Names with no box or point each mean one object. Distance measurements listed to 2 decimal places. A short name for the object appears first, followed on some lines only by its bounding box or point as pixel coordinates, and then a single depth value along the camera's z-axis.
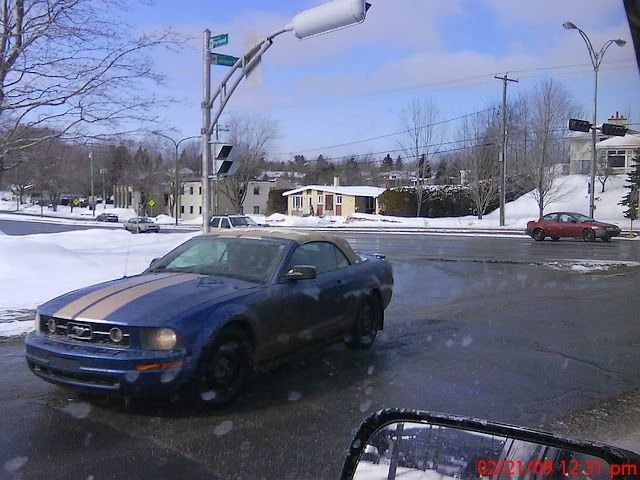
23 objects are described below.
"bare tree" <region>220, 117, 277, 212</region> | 64.50
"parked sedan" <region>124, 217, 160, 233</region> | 45.09
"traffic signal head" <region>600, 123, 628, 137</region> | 28.17
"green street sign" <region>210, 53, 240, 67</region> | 15.20
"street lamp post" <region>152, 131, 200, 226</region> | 63.19
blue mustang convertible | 4.83
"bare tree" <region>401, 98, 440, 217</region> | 60.80
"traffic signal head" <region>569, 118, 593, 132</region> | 28.34
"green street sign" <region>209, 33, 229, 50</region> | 14.85
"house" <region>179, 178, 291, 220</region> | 85.38
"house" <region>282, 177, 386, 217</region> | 71.06
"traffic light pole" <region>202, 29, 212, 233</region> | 15.05
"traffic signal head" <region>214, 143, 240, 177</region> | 14.37
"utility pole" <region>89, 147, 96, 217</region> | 79.89
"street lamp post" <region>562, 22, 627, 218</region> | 31.73
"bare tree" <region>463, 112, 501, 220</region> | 55.59
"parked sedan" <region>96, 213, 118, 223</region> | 67.00
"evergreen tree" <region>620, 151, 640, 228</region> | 47.34
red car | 29.02
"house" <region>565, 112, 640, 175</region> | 65.56
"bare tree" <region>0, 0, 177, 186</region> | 13.98
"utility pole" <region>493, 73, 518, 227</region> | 43.75
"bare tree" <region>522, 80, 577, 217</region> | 49.56
